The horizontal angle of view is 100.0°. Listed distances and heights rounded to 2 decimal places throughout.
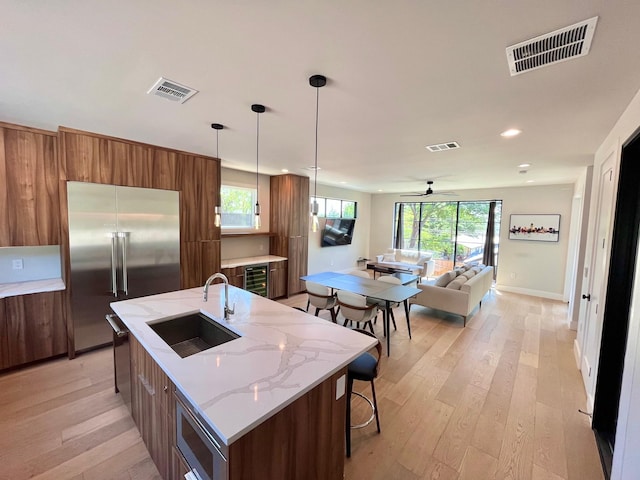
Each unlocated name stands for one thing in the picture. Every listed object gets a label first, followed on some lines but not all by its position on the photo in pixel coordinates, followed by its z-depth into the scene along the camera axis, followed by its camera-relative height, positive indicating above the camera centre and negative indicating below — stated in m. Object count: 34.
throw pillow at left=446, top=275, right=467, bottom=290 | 4.47 -0.94
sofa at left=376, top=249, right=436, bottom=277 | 6.93 -1.00
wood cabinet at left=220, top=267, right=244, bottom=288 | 4.53 -0.94
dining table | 3.45 -0.91
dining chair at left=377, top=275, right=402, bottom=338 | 3.84 -0.89
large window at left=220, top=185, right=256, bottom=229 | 5.07 +0.29
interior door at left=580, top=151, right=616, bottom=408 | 2.40 -0.46
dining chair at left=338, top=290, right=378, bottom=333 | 3.34 -1.05
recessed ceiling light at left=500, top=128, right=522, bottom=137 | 2.68 +0.99
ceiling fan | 6.13 +0.86
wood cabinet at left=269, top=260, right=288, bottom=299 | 5.32 -1.16
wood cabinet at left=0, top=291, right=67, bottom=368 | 2.74 -1.22
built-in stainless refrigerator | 3.00 -0.37
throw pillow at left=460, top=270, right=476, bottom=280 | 4.93 -0.87
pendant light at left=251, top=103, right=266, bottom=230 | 2.26 +0.96
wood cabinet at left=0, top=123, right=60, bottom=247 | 2.77 +0.29
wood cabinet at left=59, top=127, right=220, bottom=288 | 2.95 +0.54
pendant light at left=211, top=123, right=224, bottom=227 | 2.68 +0.97
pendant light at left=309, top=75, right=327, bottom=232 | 1.78 +0.96
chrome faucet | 2.02 -0.68
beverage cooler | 4.89 -1.08
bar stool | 1.89 -1.05
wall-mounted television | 7.14 -0.23
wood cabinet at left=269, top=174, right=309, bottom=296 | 5.59 +0.00
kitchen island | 1.08 -0.76
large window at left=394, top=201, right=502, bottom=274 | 7.12 -0.07
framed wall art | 6.03 +0.05
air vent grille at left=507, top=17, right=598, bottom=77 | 1.30 +0.96
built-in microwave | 1.07 -1.00
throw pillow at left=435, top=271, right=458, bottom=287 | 4.73 -0.94
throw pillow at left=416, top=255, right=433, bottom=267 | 7.26 -0.92
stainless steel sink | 2.04 -0.90
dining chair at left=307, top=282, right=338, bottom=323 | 3.86 -1.07
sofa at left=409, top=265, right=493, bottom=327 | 4.30 -1.10
